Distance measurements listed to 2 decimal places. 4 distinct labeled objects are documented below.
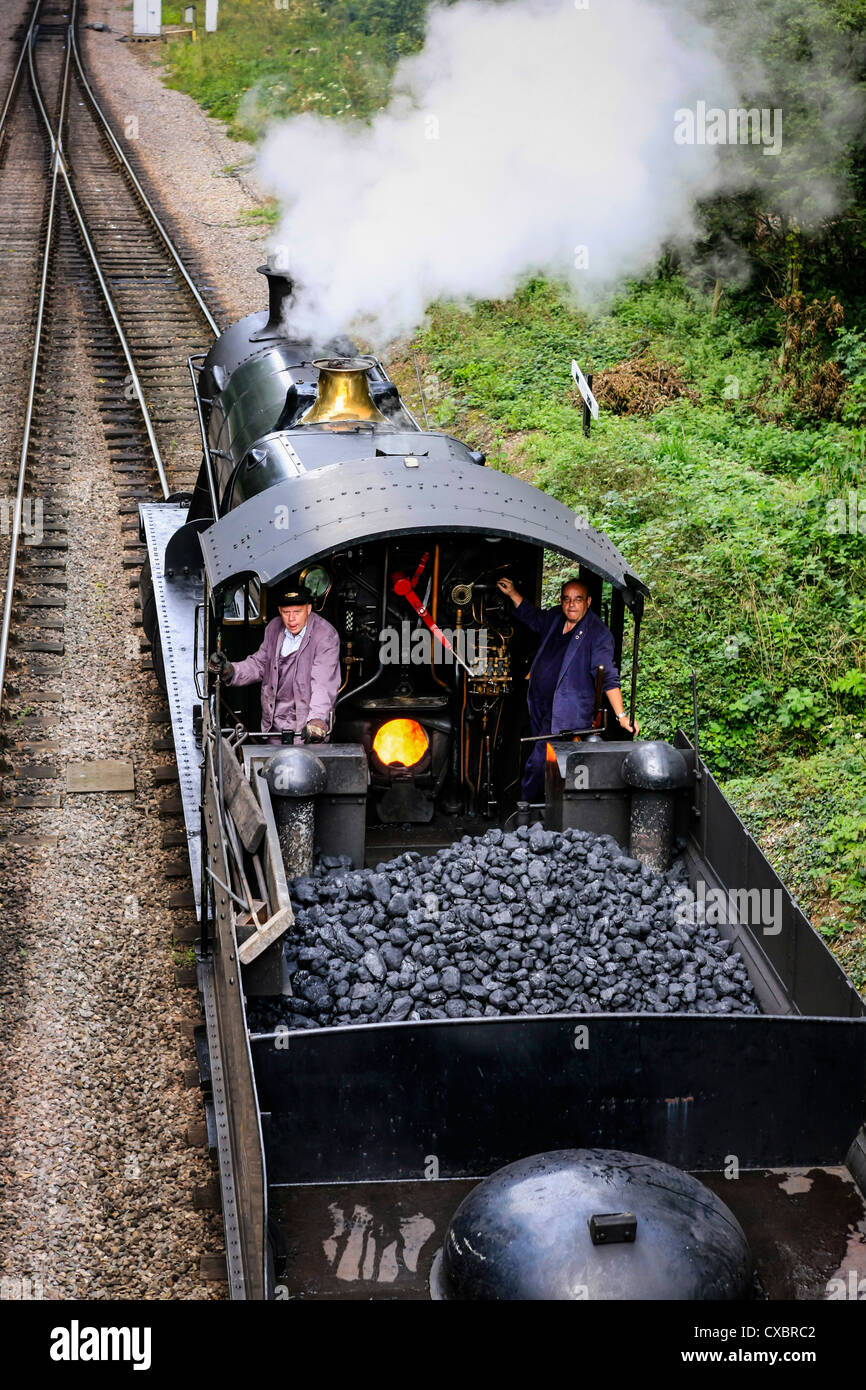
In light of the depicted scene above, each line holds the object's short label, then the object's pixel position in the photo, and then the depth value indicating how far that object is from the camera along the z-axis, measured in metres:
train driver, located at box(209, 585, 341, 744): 7.30
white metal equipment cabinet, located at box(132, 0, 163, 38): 39.97
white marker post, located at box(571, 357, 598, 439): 13.46
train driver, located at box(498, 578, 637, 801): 7.52
